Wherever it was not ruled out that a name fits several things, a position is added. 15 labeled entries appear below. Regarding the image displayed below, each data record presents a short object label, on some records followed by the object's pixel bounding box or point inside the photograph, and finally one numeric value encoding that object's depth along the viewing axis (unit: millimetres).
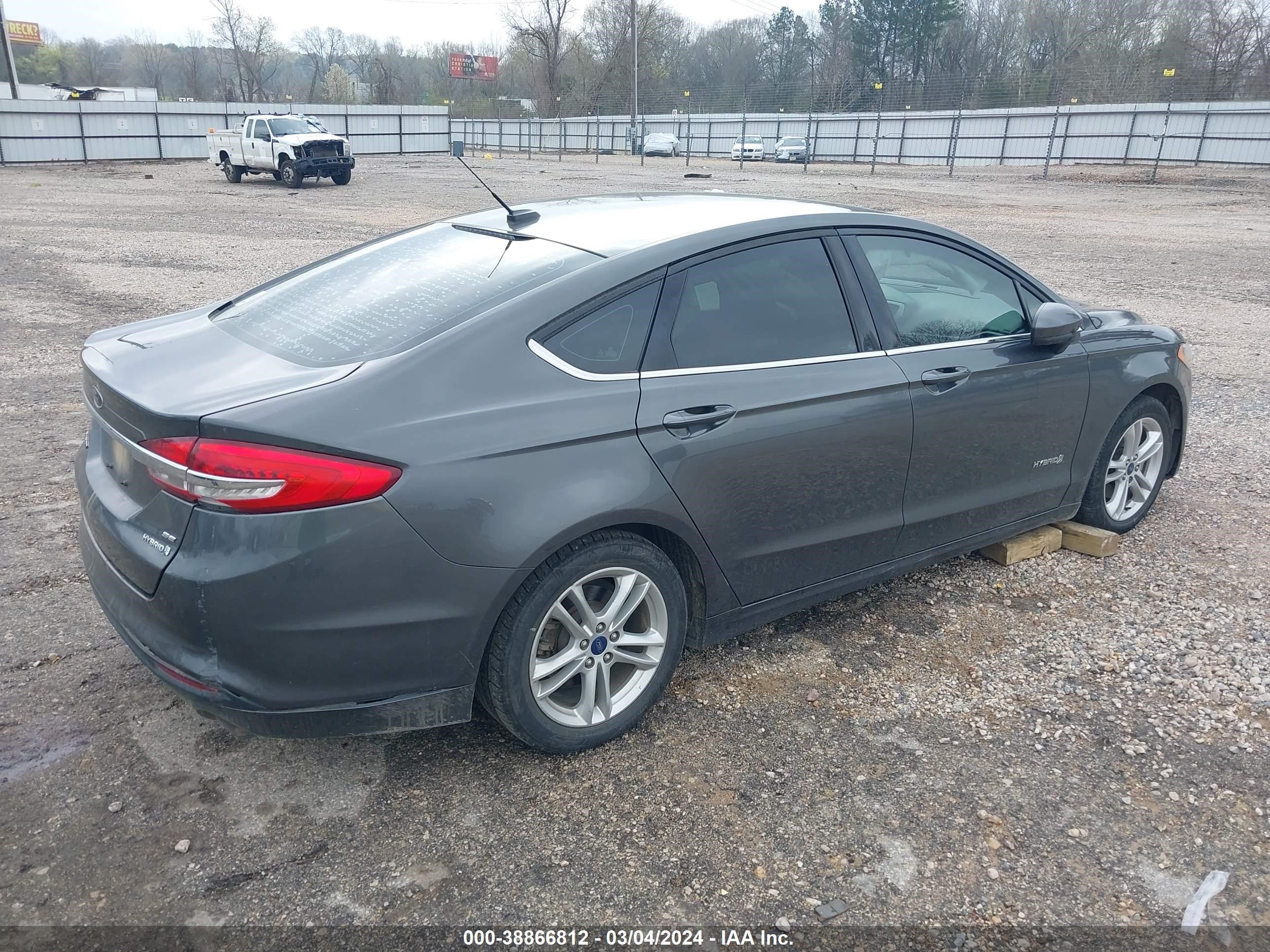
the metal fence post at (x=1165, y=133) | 30797
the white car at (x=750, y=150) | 46281
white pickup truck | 28328
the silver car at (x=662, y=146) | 49469
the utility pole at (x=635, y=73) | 53062
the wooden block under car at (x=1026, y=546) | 4410
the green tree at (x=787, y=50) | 78750
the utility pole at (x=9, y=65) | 43000
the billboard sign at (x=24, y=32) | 93250
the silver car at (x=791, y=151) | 45938
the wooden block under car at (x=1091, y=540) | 4488
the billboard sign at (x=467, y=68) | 86938
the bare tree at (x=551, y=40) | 71250
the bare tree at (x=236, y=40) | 78875
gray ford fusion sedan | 2477
